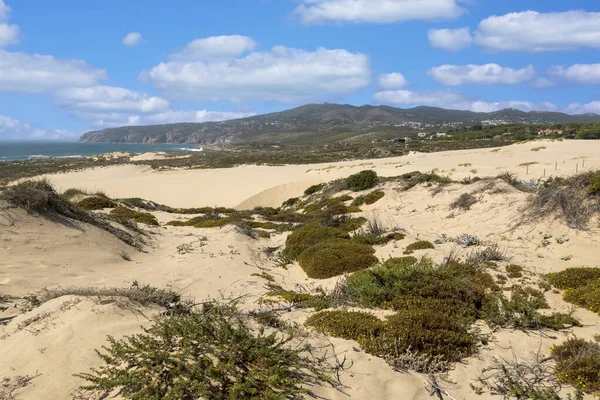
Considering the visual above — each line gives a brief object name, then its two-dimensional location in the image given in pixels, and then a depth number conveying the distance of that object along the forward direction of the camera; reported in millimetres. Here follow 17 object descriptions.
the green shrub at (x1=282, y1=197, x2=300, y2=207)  26238
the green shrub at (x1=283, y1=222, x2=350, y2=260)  11836
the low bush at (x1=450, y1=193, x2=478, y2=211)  14359
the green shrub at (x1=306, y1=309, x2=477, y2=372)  4746
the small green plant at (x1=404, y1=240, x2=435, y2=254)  10027
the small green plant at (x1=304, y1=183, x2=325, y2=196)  26609
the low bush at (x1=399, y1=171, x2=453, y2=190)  19225
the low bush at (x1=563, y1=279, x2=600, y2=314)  6139
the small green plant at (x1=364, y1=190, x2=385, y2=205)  19188
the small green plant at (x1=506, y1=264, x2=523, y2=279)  7609
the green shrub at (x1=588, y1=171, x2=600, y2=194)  10753
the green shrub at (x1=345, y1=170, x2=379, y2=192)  22167
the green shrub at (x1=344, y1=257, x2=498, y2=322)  6000
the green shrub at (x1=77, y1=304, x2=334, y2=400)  3434
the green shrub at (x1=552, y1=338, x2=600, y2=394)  4109
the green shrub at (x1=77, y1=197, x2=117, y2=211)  18125
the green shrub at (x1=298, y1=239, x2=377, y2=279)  9406
